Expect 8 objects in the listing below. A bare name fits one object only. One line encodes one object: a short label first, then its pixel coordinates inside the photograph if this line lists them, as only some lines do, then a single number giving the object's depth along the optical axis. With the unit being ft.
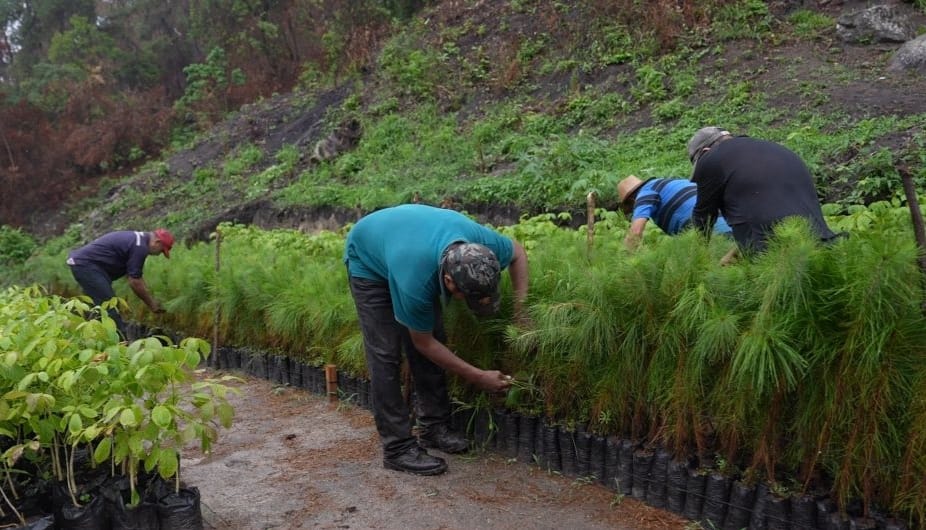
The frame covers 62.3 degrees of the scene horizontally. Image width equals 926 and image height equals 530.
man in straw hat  15.61
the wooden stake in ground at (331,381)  19.12
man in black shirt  12.51
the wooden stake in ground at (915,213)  8.80
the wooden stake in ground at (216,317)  23.93
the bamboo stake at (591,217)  14.01
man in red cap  25.61
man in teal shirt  12.16
